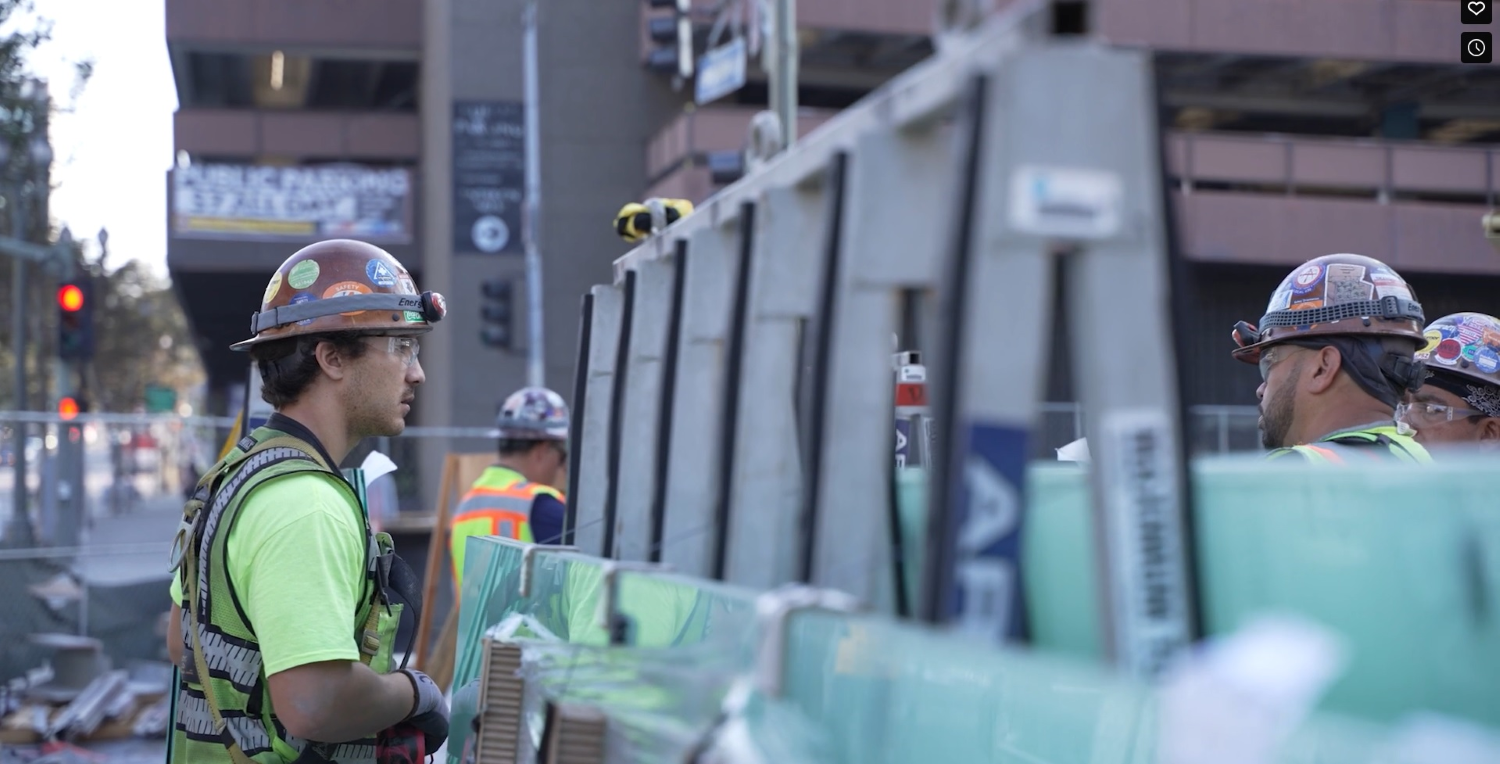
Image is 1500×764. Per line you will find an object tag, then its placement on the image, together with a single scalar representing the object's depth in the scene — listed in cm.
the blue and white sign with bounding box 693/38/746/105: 1404
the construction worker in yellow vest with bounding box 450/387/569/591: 696
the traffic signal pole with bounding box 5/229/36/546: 1417
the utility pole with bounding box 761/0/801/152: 1224
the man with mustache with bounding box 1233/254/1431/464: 367
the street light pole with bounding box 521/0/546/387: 2328
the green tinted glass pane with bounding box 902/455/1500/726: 125
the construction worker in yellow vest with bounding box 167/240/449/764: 277
